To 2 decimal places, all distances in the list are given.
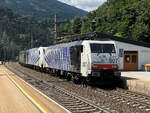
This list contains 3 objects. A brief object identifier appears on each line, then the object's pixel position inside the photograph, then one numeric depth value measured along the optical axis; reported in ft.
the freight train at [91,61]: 50.96
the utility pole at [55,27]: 97.50
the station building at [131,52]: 94.58
